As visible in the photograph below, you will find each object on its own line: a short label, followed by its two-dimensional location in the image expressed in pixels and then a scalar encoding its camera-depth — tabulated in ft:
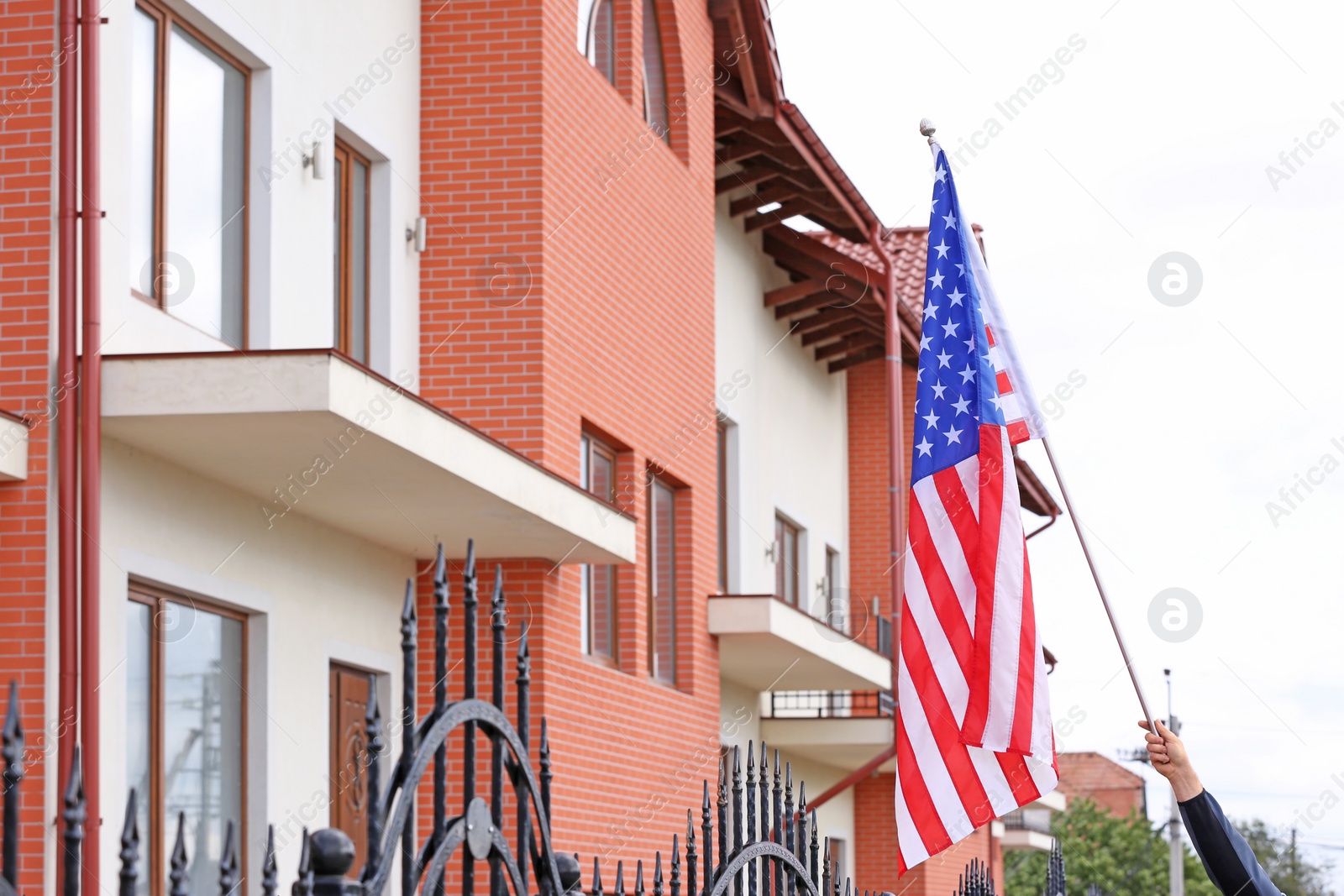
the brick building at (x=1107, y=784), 320.50
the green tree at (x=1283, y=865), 267.39
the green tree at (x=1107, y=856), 201.05
